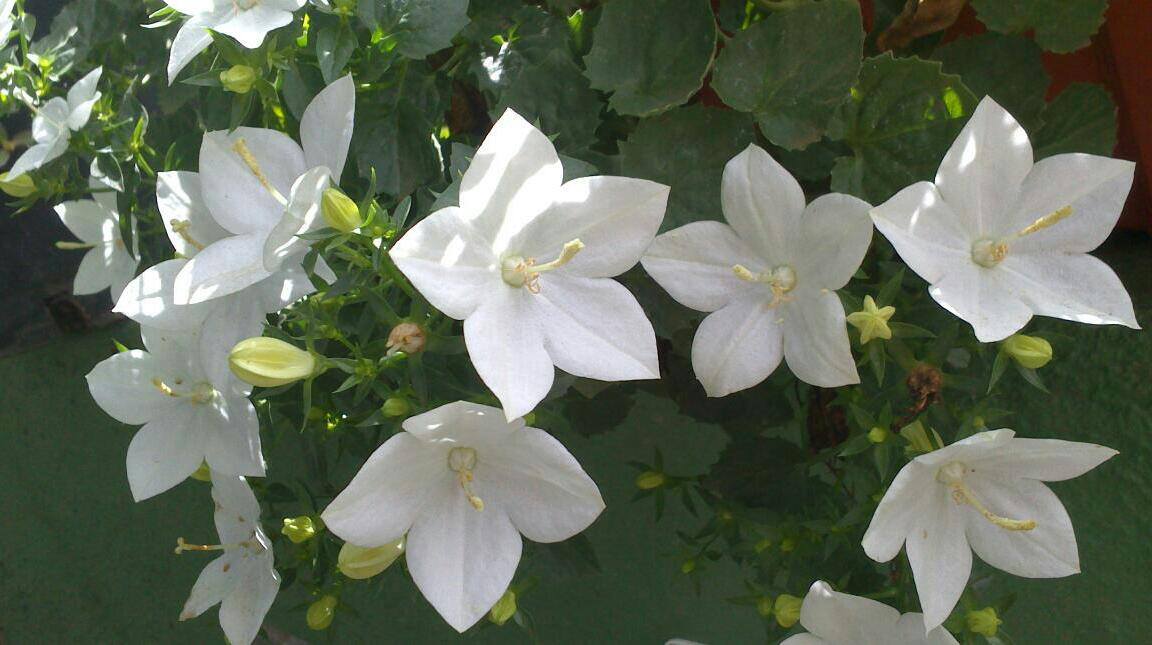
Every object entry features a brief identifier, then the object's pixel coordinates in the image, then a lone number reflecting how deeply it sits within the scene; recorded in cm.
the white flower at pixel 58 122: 23
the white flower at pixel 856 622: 21
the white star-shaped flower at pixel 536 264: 18
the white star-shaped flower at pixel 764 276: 19
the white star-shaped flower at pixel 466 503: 19
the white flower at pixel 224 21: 19
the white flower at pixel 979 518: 19
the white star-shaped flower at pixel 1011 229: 19
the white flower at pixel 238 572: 23
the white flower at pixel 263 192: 19
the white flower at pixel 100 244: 27
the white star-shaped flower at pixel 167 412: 22
